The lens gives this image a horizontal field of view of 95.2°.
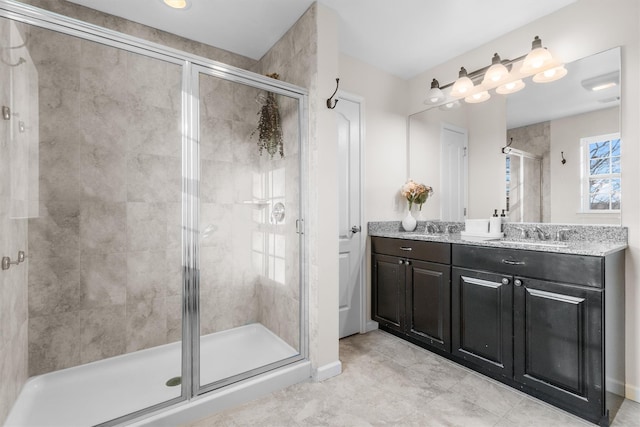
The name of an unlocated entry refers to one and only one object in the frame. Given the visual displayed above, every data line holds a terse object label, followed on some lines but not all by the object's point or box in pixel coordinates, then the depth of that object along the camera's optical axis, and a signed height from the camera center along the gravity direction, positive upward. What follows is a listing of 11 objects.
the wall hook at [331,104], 2.13 +0.80
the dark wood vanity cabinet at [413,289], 2.26 -0.65
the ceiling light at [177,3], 2.06 +1.51
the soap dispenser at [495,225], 2.40 -0.10
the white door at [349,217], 2.78 -0.03
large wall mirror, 1.96 +0.50
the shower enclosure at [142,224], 1.65 -0.06
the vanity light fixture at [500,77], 2.11 +1.11
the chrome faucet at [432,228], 2.92 -0.15
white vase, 3.02 -0.10
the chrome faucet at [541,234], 2.20 -0.16
